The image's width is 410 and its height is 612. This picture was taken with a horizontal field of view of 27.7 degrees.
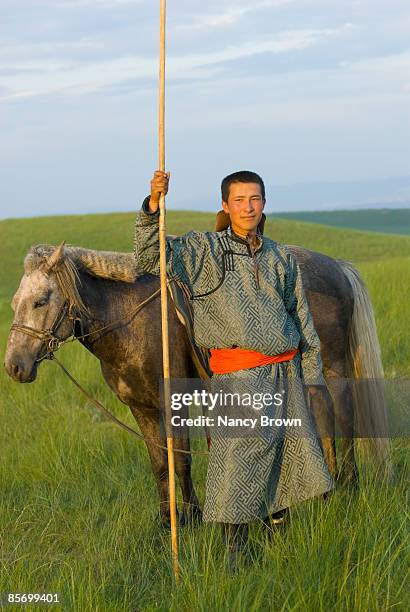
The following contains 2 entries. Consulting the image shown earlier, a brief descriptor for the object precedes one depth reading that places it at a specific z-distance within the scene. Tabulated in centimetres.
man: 377
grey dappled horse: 438
